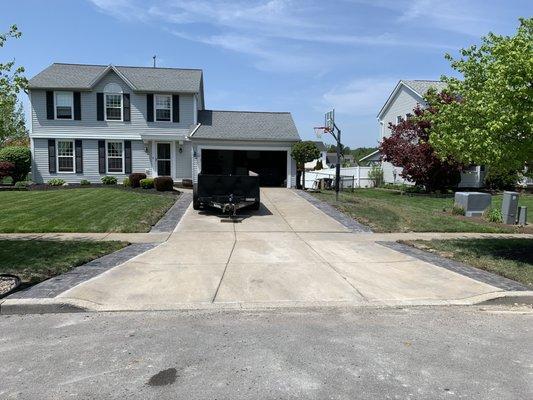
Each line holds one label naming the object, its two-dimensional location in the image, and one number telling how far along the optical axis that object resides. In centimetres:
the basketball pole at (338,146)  2024
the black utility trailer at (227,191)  1509
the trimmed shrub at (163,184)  2206
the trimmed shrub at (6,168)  2489
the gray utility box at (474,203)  1734
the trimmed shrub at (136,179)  2345
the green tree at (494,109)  815
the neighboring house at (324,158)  5312
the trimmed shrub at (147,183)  2289
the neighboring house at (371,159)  4178
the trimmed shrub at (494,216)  1588
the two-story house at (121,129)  2606
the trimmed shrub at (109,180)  2581
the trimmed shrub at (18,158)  2691
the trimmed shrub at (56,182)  2547
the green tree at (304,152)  2378
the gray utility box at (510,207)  1537
